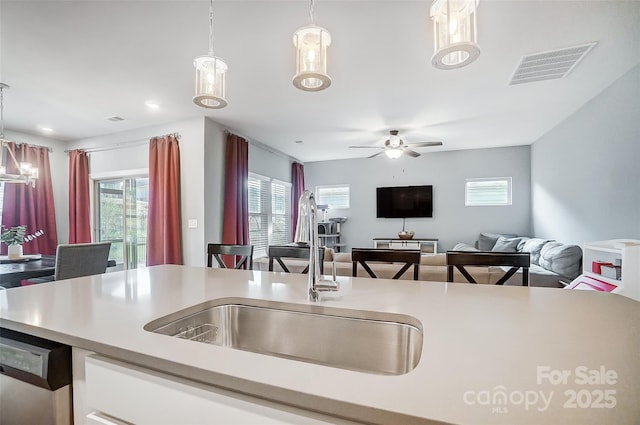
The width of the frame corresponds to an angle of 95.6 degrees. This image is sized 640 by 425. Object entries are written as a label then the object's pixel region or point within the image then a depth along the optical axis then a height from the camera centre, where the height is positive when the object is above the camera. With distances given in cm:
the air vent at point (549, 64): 241 +130
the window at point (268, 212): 529 -3
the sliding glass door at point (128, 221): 450 -15
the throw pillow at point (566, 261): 320 -58
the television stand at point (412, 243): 593 -69
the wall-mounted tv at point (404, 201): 620 +20
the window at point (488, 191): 581 +37
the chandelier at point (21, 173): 303 +44
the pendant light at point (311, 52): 119 +66
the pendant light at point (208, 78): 141 +66
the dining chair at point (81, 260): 238 -42
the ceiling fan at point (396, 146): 438 +96
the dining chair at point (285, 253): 194 -29
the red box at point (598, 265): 194 -38
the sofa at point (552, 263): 320 -63
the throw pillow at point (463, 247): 539 -70
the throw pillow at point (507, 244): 493 -60
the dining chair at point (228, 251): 210 -29
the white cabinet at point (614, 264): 120 -33
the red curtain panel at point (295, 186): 649 +55
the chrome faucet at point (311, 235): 109 -9
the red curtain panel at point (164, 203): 397 +11
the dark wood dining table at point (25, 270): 225 -50
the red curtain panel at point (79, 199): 469 +21
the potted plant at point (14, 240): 295 -29
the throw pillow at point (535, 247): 411 -56
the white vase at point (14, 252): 296 -41
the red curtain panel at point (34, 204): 409 +12
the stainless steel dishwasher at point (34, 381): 81 -49
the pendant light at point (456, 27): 104 +67
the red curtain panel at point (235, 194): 430 +26
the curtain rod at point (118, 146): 435 +103
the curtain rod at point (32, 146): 430 +102
